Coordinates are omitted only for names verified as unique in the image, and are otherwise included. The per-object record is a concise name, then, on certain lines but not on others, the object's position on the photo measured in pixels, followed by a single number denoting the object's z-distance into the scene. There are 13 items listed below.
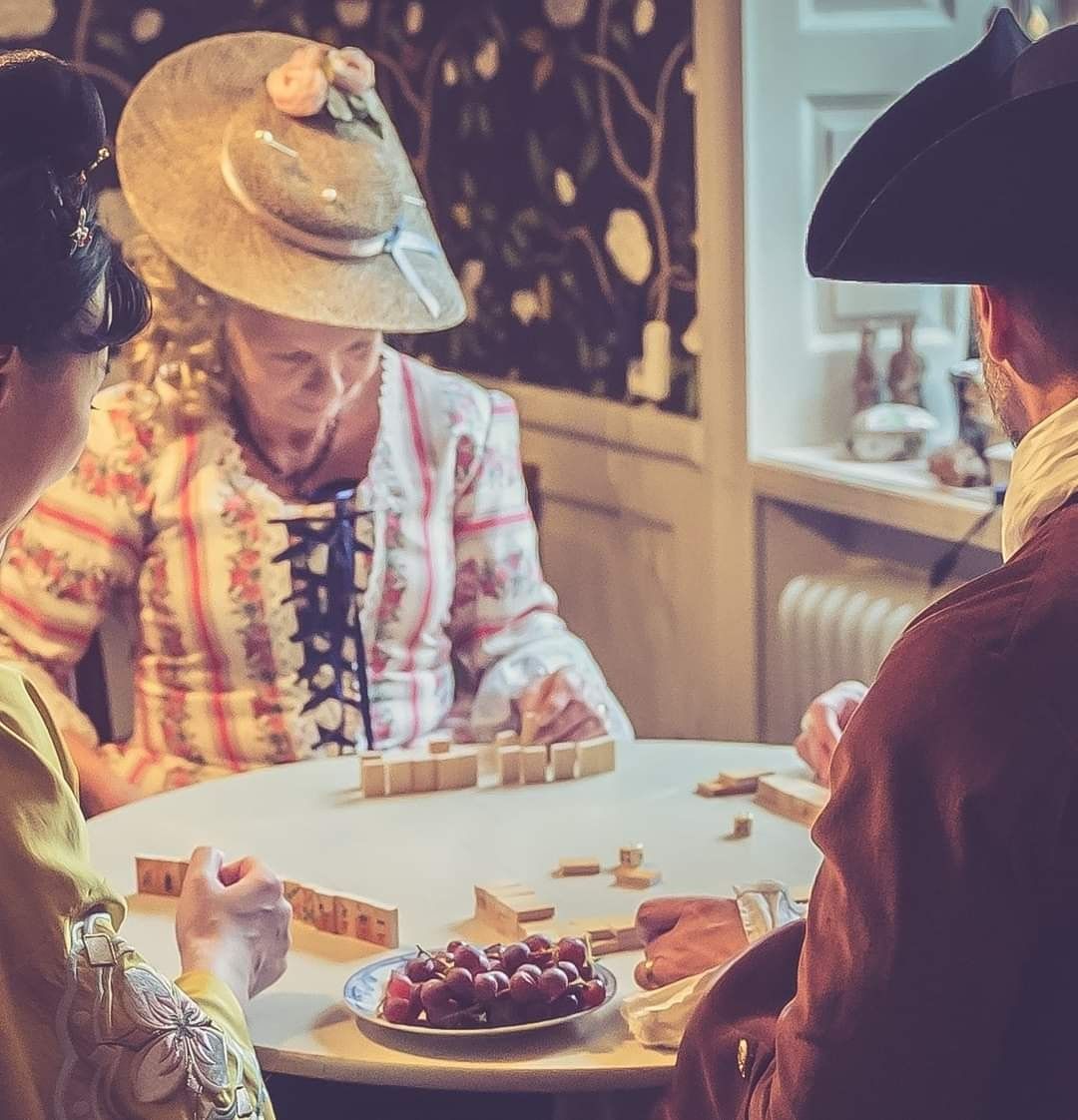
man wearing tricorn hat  1.07
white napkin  1.44
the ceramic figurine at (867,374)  3.06
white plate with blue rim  1.43
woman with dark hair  1.16
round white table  1.43
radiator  2.84
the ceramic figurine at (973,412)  2.78
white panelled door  2.98
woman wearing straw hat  2.32
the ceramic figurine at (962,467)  2.73
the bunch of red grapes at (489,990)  1.45
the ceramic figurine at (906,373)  3.05
